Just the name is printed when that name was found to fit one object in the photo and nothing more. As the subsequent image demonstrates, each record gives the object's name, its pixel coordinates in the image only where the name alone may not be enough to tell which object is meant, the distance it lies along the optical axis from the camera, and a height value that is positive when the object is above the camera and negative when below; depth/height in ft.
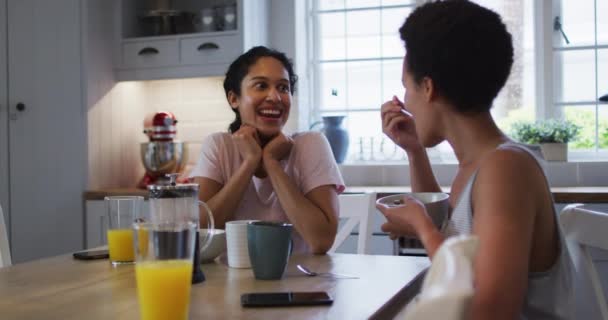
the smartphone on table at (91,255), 4.92 -0.72
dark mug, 3.98 -0.56
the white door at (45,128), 10.69 +0.57
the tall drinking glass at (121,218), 4.47 -0.40
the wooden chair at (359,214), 6.49 -0.58
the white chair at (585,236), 4.10 -0.53
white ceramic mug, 4.39 -0.59
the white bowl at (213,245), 4.61 -0.62
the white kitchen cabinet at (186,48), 10.62 +1.89
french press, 3.82 -0.25
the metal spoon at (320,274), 4.08 -0.74
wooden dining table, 3.24 -0.75
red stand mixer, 10.86 +0.19
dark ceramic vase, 11.14 +0.40
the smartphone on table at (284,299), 3.32 -0.73
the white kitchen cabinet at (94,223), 10.57 -1.01
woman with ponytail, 5.75 -0.06
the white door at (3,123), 10.93 +0.67
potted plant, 10.41 +0.28
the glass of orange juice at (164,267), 2.90 -0.48
